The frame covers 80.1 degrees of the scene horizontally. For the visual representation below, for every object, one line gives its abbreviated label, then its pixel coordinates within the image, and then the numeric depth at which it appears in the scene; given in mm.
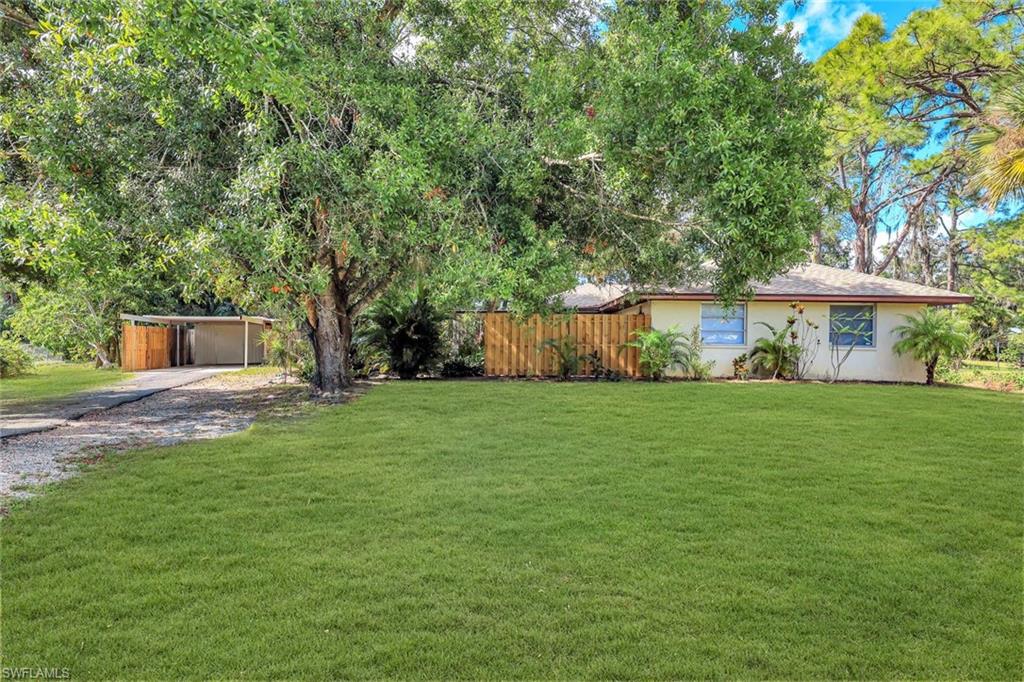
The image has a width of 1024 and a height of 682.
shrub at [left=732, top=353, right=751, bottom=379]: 15055
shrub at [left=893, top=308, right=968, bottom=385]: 13891
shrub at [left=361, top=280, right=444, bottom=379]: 14758
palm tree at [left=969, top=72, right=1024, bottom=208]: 9555
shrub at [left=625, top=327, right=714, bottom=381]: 14211
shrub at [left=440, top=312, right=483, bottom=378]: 15680
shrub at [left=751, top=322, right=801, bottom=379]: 14734
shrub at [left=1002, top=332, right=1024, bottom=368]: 15199
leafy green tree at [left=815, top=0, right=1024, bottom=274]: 16266
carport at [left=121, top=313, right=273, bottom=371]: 21156
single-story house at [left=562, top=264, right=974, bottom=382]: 15109
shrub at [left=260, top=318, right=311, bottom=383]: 15056
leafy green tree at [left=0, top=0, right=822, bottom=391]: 5969
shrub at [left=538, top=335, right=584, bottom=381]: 15062
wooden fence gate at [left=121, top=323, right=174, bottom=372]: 21016
